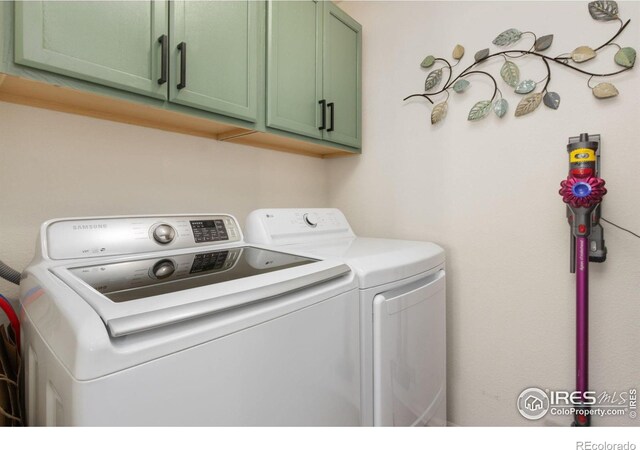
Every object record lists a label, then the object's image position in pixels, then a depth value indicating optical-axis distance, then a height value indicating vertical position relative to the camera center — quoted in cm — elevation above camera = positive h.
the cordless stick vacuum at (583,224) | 111 +1
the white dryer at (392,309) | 93 -28
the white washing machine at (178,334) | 47 -20
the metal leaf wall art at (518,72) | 117 +67
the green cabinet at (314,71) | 133 +75
